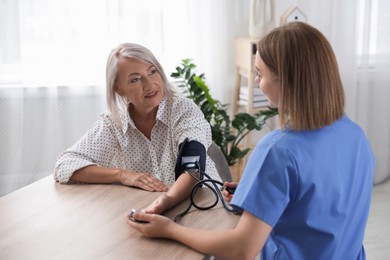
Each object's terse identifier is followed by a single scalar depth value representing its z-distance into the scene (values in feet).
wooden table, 4.39
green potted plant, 10.65
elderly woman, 6.35
